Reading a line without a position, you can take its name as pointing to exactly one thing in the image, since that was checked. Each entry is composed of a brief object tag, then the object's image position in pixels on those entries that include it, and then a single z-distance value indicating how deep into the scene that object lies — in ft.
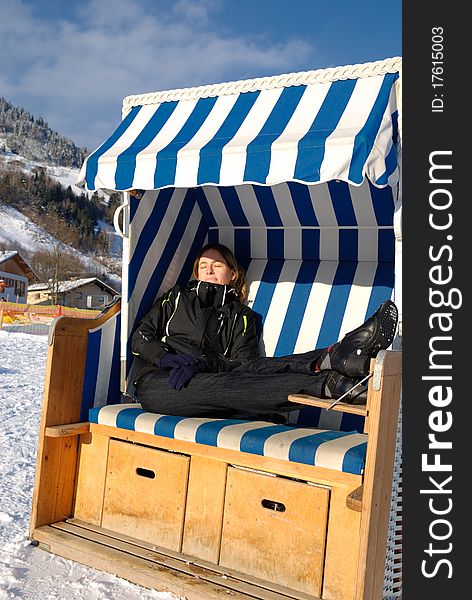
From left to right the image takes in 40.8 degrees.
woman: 8.91
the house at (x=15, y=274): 165.66
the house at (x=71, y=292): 173.47
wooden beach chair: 8.29
